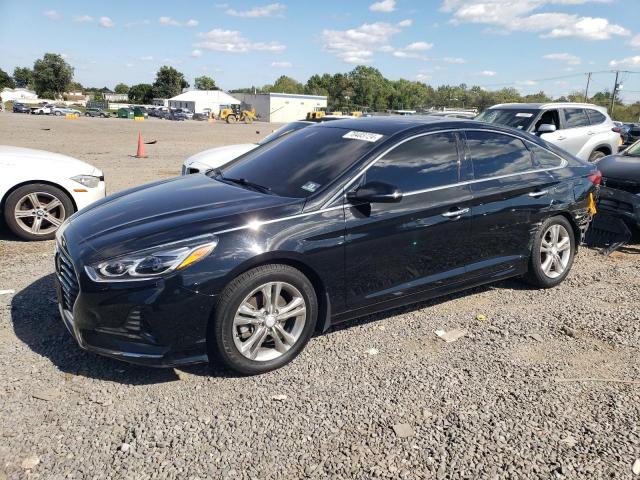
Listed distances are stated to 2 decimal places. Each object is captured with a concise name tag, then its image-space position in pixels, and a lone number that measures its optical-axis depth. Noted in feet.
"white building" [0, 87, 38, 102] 387.20
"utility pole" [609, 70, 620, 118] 235.61
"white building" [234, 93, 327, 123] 282.15
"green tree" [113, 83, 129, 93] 578.66
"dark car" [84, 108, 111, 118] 231.91
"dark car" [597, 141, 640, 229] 21.11
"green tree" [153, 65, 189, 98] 422.00
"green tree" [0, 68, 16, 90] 441.27
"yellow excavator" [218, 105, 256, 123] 211.20
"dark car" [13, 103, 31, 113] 221.66
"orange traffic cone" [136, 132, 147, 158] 53.79
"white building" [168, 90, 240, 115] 316.62
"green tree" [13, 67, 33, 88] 541.34
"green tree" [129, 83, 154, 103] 442.50
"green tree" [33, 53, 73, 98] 398.01
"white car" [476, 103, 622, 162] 32.81
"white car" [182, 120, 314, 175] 25.71
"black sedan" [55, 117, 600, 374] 10.43
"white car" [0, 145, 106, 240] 20.20
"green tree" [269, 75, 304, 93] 521.24
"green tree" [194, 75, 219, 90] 497.46
